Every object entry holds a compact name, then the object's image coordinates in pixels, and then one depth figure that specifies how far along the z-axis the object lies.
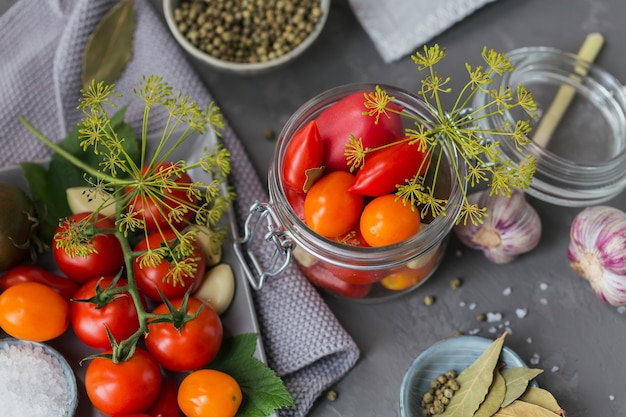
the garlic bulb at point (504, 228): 1.07
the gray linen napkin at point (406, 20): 1.23
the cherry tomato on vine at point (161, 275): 0.97
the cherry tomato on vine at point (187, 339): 0.94
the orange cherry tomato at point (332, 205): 0.85
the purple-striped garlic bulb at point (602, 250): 1.03
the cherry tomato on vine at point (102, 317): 0.95
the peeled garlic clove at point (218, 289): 1.03
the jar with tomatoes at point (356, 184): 0.85
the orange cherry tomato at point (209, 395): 0.93
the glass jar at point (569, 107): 1.17
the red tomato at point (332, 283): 1.06
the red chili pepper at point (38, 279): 0.99
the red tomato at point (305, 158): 0.85
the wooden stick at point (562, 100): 1.18
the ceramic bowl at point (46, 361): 0.94
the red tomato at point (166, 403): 0.97
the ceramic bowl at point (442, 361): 1.02
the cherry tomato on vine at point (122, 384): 0.91
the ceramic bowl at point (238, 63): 1.16
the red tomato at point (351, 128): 0.87
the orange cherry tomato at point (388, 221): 0.84
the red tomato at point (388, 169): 0.83
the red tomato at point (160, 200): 0.90
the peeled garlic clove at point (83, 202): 1.02
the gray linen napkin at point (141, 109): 1.05
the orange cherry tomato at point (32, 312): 0.93
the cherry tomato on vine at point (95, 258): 0.98
